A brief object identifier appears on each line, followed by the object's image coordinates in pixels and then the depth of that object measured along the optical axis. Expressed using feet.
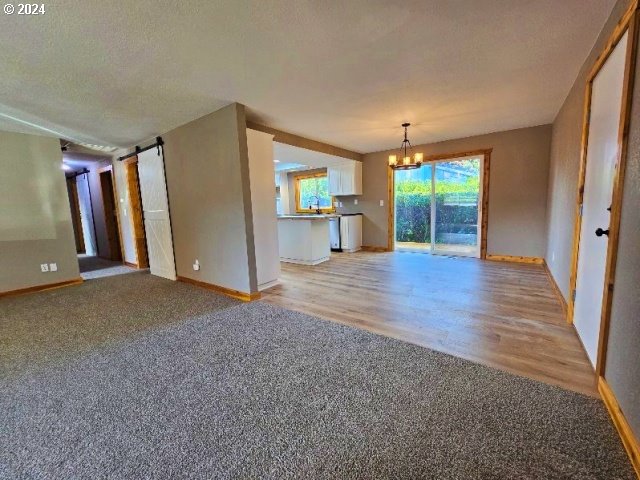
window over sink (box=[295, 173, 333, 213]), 25.43
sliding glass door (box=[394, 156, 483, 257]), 17.78
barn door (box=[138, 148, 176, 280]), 14.48
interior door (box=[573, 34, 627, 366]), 5.50
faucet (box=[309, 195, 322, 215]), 24.96
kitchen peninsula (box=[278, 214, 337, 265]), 17.02
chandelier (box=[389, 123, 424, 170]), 14.48
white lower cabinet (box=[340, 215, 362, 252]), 21.35
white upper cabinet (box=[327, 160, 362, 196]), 21.39
